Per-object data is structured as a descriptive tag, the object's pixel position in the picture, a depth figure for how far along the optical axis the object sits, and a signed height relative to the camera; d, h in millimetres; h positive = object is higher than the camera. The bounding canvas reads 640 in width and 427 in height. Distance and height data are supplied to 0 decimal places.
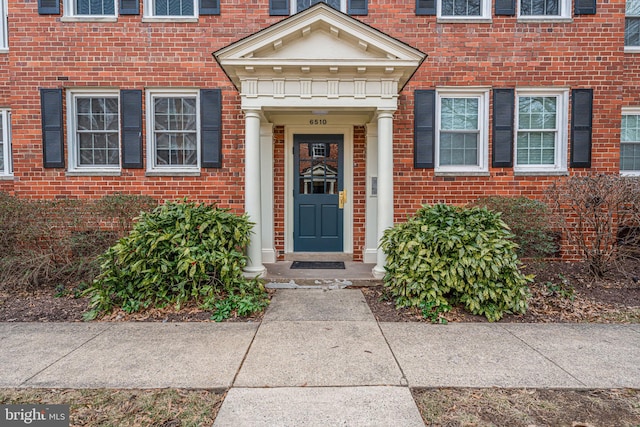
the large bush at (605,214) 4973 -305
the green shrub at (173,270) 4395 -996
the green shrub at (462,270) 4215 -947
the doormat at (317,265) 6188 -1326
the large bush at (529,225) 5496 -504
